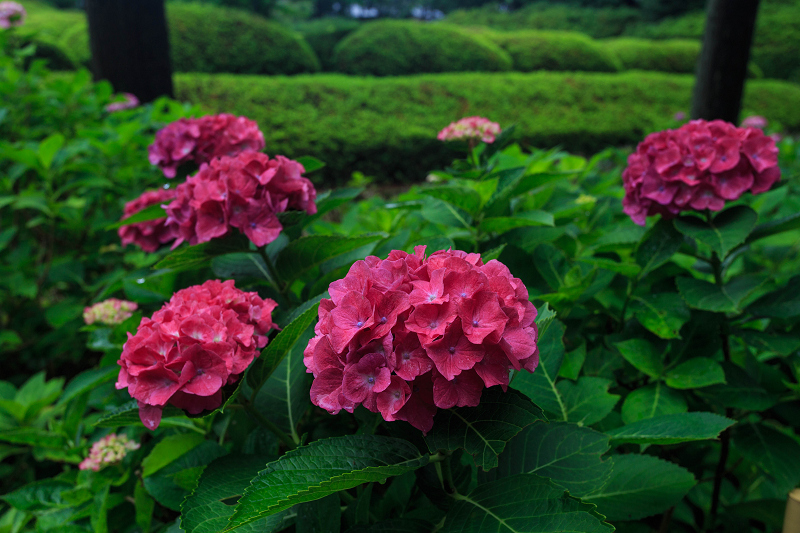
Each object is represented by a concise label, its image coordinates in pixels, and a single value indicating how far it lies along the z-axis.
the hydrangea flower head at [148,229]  1.54
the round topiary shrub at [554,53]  13.27
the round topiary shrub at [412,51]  11.59
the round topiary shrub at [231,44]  9.81
